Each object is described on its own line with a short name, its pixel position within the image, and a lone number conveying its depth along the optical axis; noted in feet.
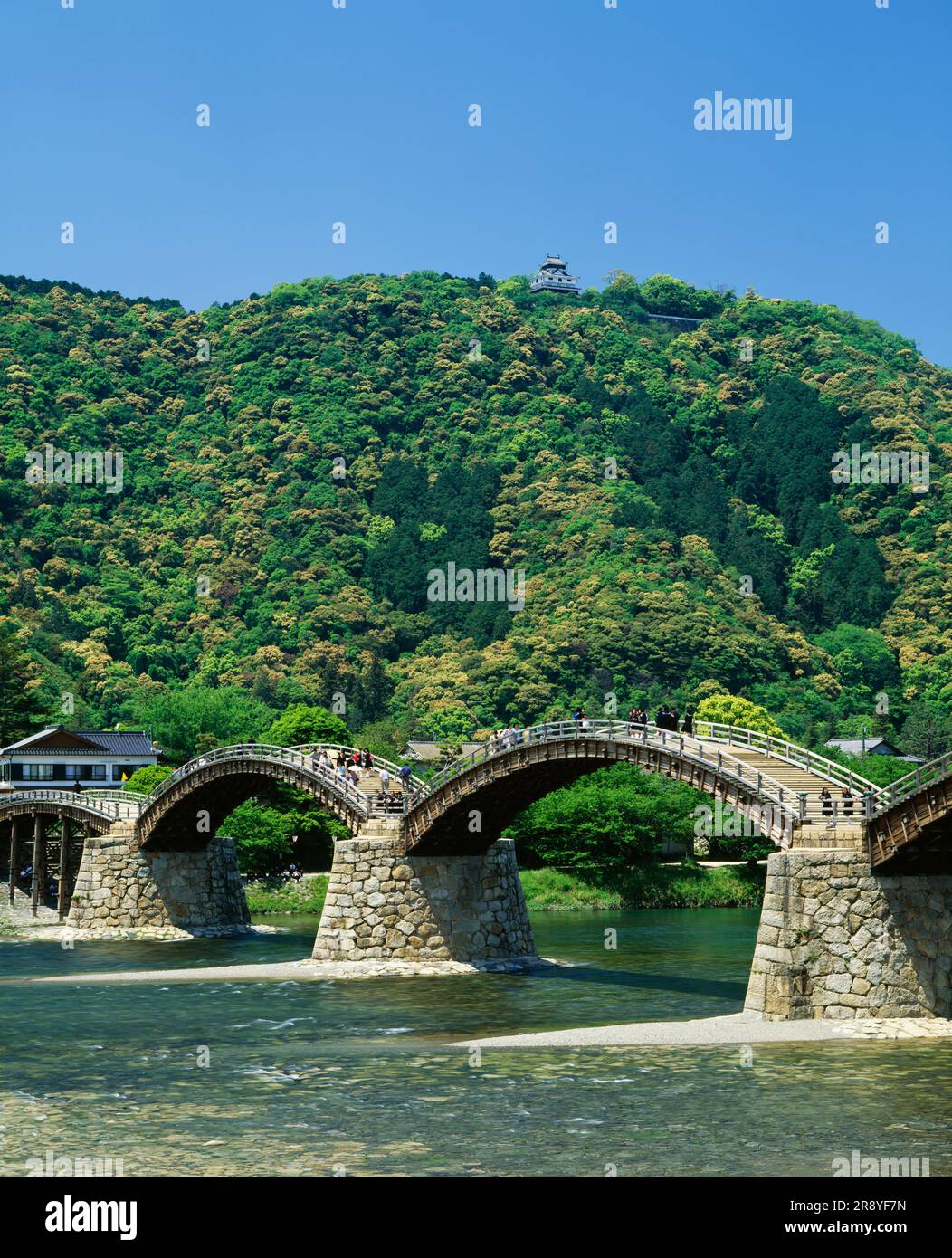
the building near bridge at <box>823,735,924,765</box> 380.80
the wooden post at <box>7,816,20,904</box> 249.75
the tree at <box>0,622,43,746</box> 350.64
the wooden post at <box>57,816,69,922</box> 238.89
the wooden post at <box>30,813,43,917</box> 241.76
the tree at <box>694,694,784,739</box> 386.32
